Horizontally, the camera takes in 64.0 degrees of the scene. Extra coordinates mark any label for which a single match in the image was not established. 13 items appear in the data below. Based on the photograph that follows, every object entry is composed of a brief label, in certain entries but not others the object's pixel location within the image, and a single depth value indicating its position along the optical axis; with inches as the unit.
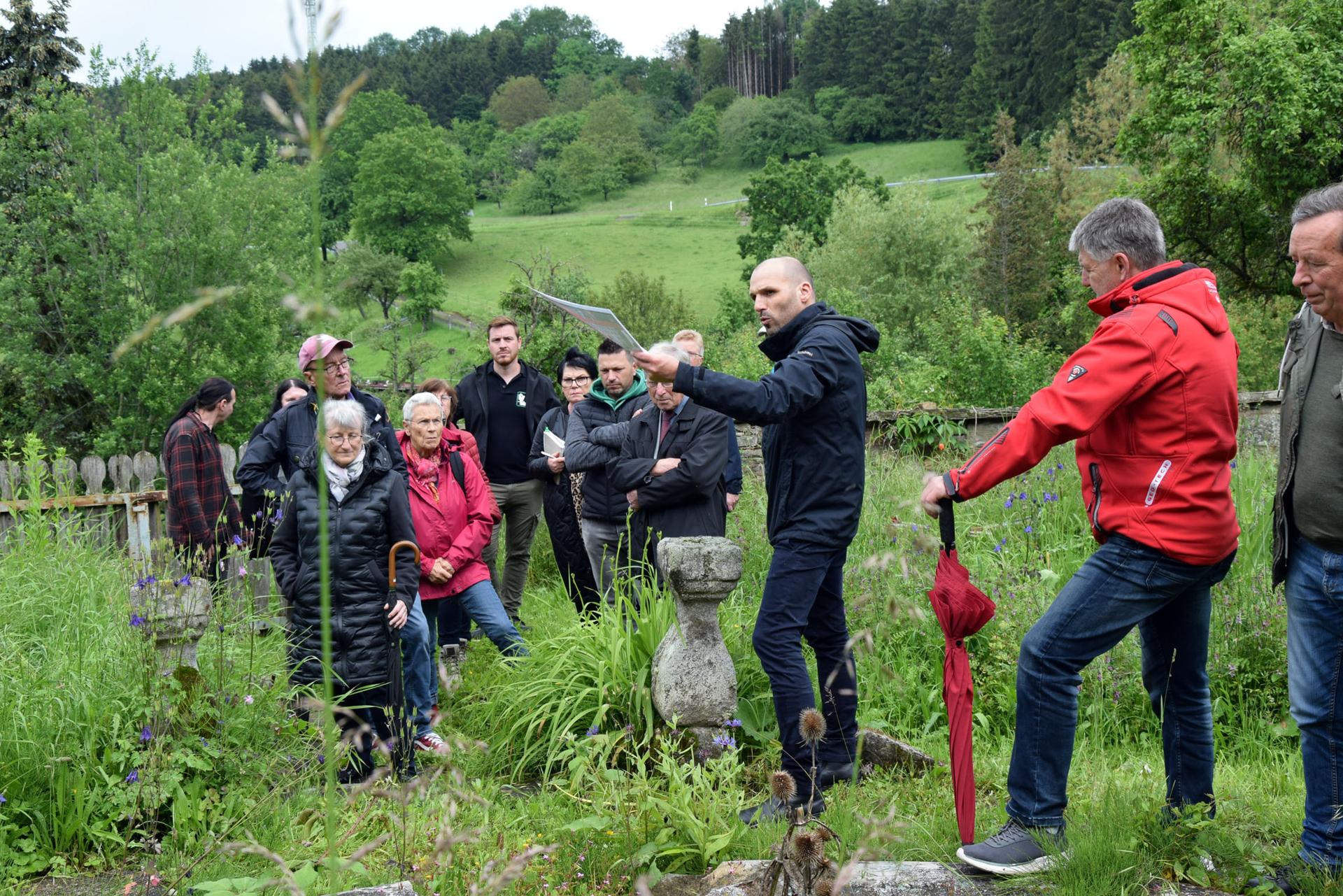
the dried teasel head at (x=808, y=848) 87.4
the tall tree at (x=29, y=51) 890.1
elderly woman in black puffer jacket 191.0
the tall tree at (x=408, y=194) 2507.4
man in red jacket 120.6
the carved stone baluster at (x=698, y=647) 186.7
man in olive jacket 117.7
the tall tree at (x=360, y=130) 2741.1
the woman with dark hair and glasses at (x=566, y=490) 293.1
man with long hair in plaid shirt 259.1
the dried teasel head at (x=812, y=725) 98.3
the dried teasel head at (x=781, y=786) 96.6
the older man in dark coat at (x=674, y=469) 229.5
